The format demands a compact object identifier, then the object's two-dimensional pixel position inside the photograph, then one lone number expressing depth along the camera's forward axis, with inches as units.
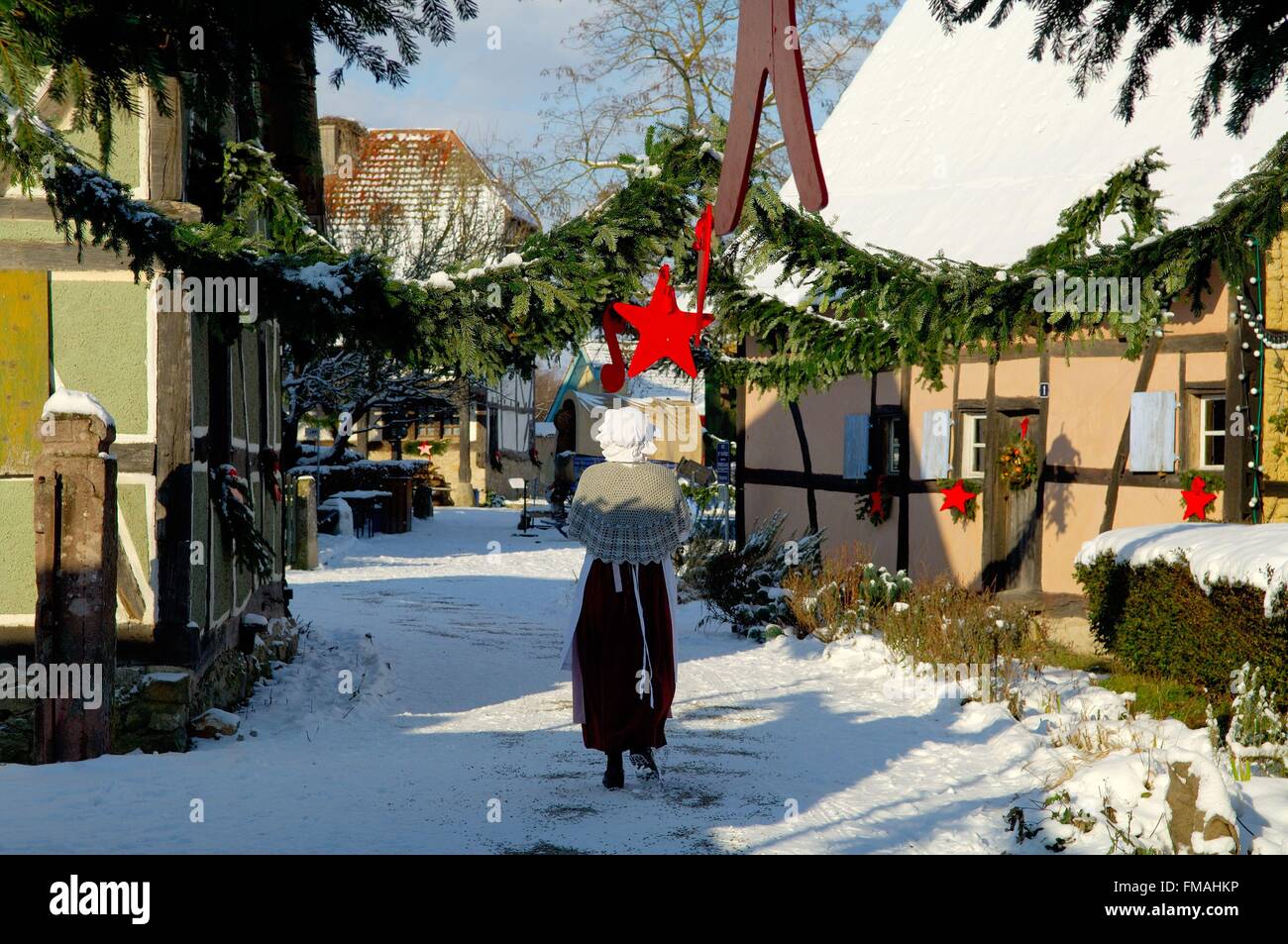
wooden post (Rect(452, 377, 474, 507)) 1245.7
